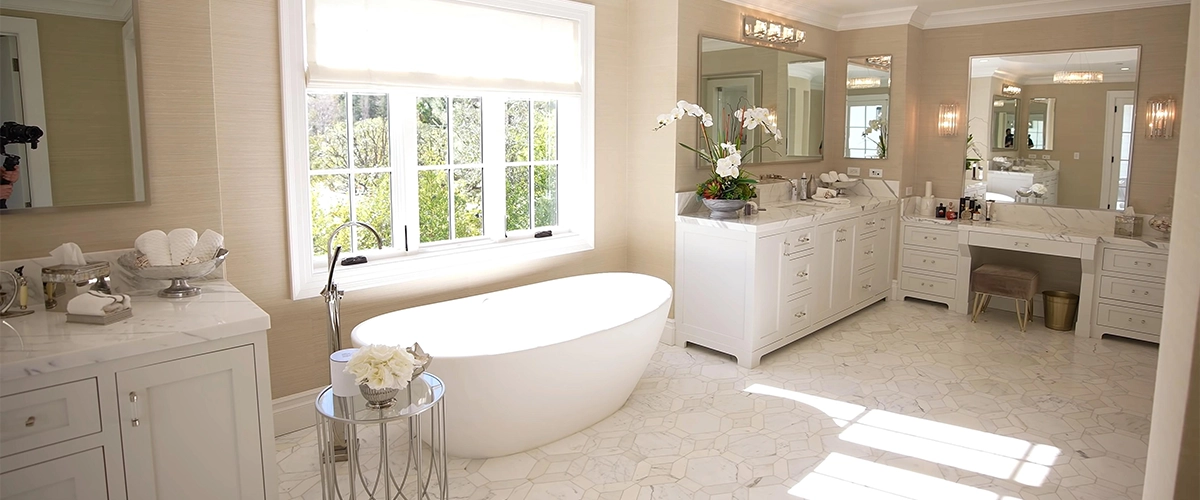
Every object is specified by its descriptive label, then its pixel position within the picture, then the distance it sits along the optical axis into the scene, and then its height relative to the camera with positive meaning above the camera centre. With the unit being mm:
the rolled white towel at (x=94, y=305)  2170 -437
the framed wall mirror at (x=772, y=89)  4820 +555
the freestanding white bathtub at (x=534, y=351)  2920 -879
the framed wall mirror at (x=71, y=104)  2396 +207
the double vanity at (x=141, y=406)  1896 -702
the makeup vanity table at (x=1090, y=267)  4770 -730
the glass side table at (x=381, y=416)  2156 -763
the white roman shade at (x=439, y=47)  3316 +616
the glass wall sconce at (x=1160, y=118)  4844 +323
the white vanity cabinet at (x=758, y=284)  4359 -775
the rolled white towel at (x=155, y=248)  2525 -302
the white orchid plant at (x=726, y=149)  4355 +102
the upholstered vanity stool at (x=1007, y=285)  5145 -884
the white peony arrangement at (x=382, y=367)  2107 -609
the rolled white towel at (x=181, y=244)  2607 -299
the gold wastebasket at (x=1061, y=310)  5195 -1060
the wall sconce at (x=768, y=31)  5020 +970
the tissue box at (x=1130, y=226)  4930 -422
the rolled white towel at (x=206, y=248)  2670 -320
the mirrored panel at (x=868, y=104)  5895 +515
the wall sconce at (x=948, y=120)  5840 +371
